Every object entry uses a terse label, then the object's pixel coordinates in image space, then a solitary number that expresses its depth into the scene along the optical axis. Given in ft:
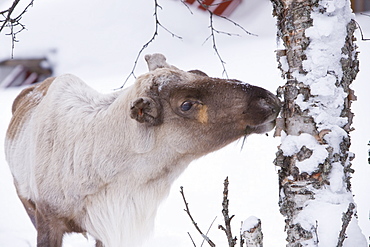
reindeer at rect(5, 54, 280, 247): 21.15
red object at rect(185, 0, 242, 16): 66.88
